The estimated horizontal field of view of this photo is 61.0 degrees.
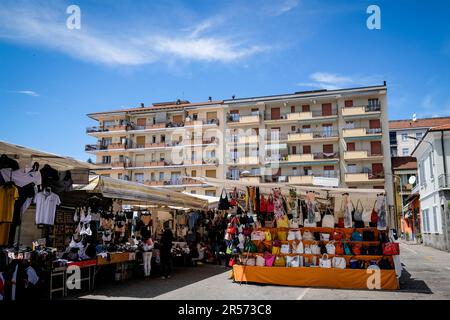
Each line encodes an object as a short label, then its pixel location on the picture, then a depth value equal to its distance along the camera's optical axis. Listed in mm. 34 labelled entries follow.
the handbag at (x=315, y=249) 10672
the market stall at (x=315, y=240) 10125
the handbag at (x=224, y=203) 13469
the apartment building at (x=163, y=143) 48312
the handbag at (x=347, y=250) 10477
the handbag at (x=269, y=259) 10711
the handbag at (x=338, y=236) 10852
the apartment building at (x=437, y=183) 23703
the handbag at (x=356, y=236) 10711
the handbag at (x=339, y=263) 10273
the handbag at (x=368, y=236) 10680
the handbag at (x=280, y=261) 10656
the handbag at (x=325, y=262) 10336
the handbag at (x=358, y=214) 10953
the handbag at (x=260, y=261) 10797
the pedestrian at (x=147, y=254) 12258
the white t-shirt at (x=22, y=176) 8062
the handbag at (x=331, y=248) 10544
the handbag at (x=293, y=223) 11141
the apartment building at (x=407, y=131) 62438
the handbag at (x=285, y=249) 10784
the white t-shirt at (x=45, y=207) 9038
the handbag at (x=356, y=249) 10488
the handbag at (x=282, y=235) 11148
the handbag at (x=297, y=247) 10742
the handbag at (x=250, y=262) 10875
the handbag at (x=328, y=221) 11094
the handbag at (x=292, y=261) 10529
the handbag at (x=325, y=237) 10883
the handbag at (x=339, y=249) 10539
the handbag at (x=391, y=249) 10062
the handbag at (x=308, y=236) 10969
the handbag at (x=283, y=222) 11188
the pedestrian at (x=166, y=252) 12312
